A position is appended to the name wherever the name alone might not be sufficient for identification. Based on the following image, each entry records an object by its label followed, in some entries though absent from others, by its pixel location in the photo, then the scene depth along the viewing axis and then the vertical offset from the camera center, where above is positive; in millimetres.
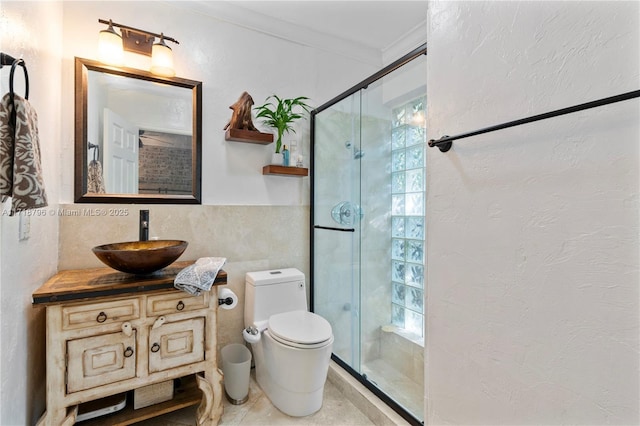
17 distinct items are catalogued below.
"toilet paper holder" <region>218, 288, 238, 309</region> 1727 -505
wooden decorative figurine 1999 +653
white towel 1432 -320
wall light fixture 1669 +953
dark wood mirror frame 1664 +427
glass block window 2031 -24
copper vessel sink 1347 -215
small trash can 1776 -993
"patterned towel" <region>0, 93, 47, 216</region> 853 +144
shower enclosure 2020 -103
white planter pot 2139 +374
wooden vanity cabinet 1244 -585
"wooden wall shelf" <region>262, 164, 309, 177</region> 2100 +294
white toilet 1614 -713
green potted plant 2143 +701
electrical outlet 1110 -63
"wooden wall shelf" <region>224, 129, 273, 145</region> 1981 +505
